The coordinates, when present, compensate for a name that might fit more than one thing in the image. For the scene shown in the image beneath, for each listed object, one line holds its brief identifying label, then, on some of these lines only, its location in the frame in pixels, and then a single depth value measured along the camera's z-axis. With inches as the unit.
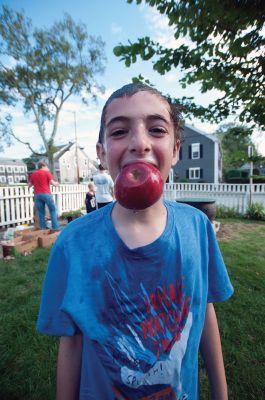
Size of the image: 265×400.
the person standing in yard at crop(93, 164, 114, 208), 263.6
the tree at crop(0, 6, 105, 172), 735.1
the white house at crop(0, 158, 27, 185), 3002.0
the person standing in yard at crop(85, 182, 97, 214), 331.3
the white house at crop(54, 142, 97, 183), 2083.8
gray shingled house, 1218.0
